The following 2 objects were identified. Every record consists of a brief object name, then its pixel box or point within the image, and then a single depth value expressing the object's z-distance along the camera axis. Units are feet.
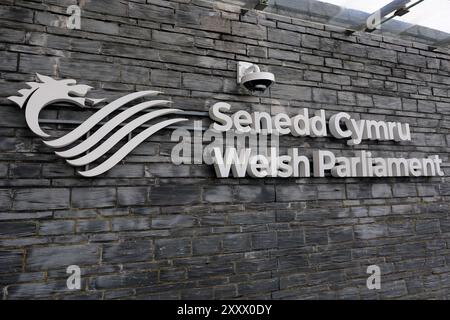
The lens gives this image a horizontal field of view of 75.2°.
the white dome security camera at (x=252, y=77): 7.99
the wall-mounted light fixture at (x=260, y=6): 8.34
